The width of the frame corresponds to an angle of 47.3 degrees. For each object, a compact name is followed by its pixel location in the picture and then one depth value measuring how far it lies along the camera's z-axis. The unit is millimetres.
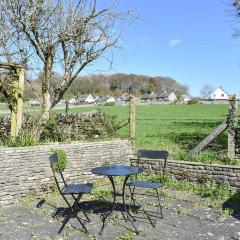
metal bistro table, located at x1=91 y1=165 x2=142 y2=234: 4127
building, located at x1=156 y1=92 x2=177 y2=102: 75423
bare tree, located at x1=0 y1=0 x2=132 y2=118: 6588
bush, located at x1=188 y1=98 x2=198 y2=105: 49360
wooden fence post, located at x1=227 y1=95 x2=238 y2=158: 6348
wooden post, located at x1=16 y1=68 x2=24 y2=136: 6562
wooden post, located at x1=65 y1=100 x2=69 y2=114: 8368
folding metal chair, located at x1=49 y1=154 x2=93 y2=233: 4023
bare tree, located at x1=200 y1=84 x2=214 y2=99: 78014
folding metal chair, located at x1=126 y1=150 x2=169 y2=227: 4406
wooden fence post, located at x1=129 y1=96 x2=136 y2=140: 7119
